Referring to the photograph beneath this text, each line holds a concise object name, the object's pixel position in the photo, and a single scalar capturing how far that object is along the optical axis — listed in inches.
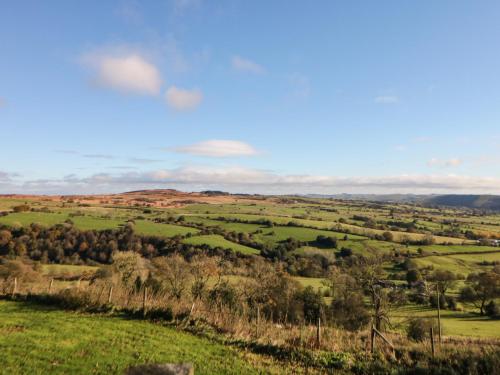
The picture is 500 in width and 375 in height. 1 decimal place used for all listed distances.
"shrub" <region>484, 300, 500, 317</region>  2353.2
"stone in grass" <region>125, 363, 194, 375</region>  341.1
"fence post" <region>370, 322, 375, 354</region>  675.4
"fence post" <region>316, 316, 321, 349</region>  714.8
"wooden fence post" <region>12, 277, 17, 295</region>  1082.9
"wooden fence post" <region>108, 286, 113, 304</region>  961.6
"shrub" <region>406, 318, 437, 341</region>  1545.3
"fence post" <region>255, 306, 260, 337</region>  759.0
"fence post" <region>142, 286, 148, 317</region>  892.5
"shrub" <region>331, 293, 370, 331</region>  1896.5
